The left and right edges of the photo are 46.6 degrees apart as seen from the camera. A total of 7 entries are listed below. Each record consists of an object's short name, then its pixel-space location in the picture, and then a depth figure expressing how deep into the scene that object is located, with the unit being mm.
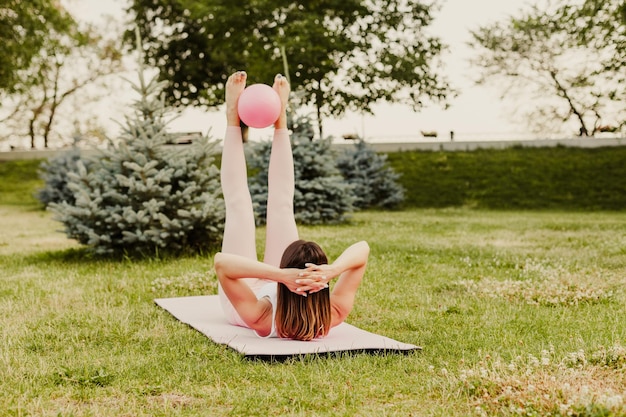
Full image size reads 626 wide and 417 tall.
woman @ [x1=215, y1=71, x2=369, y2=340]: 5434
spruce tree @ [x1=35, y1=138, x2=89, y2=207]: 24288
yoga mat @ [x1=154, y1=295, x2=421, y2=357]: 5438
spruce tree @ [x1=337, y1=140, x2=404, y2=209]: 24781
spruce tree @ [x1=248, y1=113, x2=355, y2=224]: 17578
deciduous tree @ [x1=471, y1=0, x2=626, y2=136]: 34656
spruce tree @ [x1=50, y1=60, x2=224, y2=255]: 10719
